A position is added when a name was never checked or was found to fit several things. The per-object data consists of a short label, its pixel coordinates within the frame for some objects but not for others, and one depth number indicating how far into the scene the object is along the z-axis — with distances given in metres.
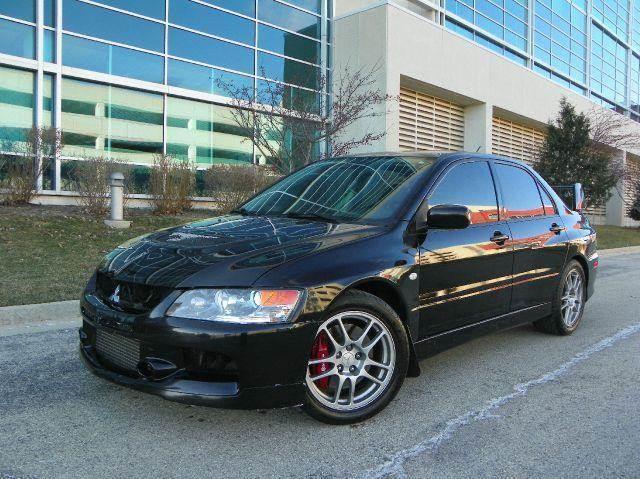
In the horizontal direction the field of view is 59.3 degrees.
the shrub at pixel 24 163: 10.41
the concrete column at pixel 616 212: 34.51
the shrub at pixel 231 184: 12.12
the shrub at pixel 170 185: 11.78
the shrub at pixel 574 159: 19.88
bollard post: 10.25
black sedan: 2.88
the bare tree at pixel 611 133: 21.45
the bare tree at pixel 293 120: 10.74
